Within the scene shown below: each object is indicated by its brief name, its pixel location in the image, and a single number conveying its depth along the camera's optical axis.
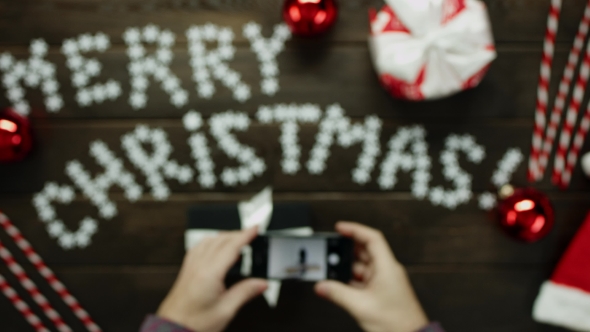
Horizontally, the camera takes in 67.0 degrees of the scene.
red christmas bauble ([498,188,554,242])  1.14
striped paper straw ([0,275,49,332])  1.25
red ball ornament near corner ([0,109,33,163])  1.13
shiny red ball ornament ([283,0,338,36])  1.09
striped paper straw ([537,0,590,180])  1.21
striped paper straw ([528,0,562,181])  1.20
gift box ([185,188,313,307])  1.21
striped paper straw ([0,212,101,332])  1.25
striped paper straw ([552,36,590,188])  1.22
